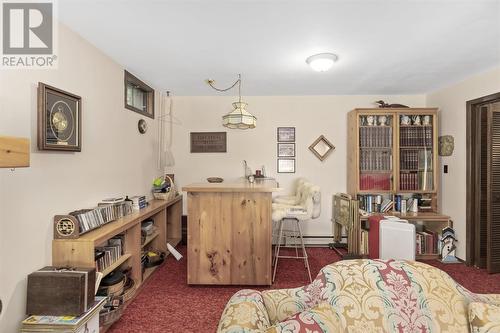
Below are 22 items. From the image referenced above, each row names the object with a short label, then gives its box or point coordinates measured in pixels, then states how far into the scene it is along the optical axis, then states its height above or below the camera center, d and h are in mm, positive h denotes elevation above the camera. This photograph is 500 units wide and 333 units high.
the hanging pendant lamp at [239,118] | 2721 +528
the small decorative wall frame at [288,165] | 4121 +23
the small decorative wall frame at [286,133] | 4121 +549
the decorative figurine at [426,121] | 3691 +670
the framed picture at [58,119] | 1771 +365
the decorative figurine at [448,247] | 3408 -1102
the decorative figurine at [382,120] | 3743 +692
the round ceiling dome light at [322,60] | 2525 +1085
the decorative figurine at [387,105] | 3760 +929
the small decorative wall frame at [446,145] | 3545 +313
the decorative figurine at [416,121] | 3711 +675
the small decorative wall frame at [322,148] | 4098 +301
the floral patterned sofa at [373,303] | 1016 -604
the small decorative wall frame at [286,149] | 4121 +278
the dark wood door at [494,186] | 3062 -241
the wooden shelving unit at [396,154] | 3672 +187
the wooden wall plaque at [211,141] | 4160 +422
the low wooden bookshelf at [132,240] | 1884 -698
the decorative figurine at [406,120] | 3733 +691
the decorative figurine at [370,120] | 3748 +694
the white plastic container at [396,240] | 3002 -895
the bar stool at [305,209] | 2647 -460
